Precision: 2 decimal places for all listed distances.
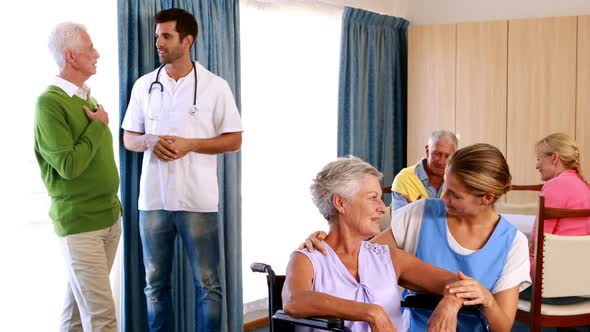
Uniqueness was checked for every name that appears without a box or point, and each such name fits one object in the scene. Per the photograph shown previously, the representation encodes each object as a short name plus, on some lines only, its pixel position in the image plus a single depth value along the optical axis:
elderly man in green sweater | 2.91
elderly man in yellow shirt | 3.88
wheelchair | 2.08
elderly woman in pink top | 3.72
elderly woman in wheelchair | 2.29
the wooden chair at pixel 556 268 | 3.11
